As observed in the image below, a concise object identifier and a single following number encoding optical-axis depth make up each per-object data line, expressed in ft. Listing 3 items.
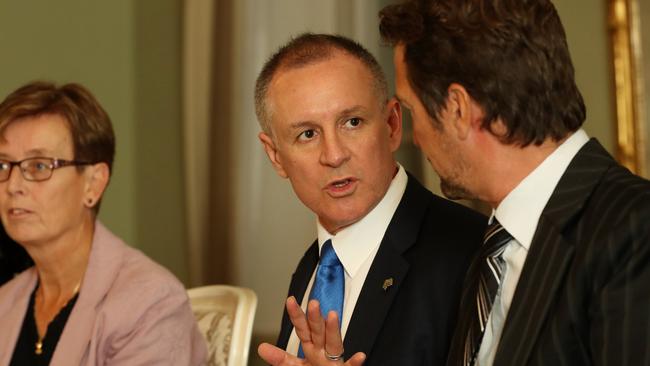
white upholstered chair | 19.03
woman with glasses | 17.54
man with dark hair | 9.38
